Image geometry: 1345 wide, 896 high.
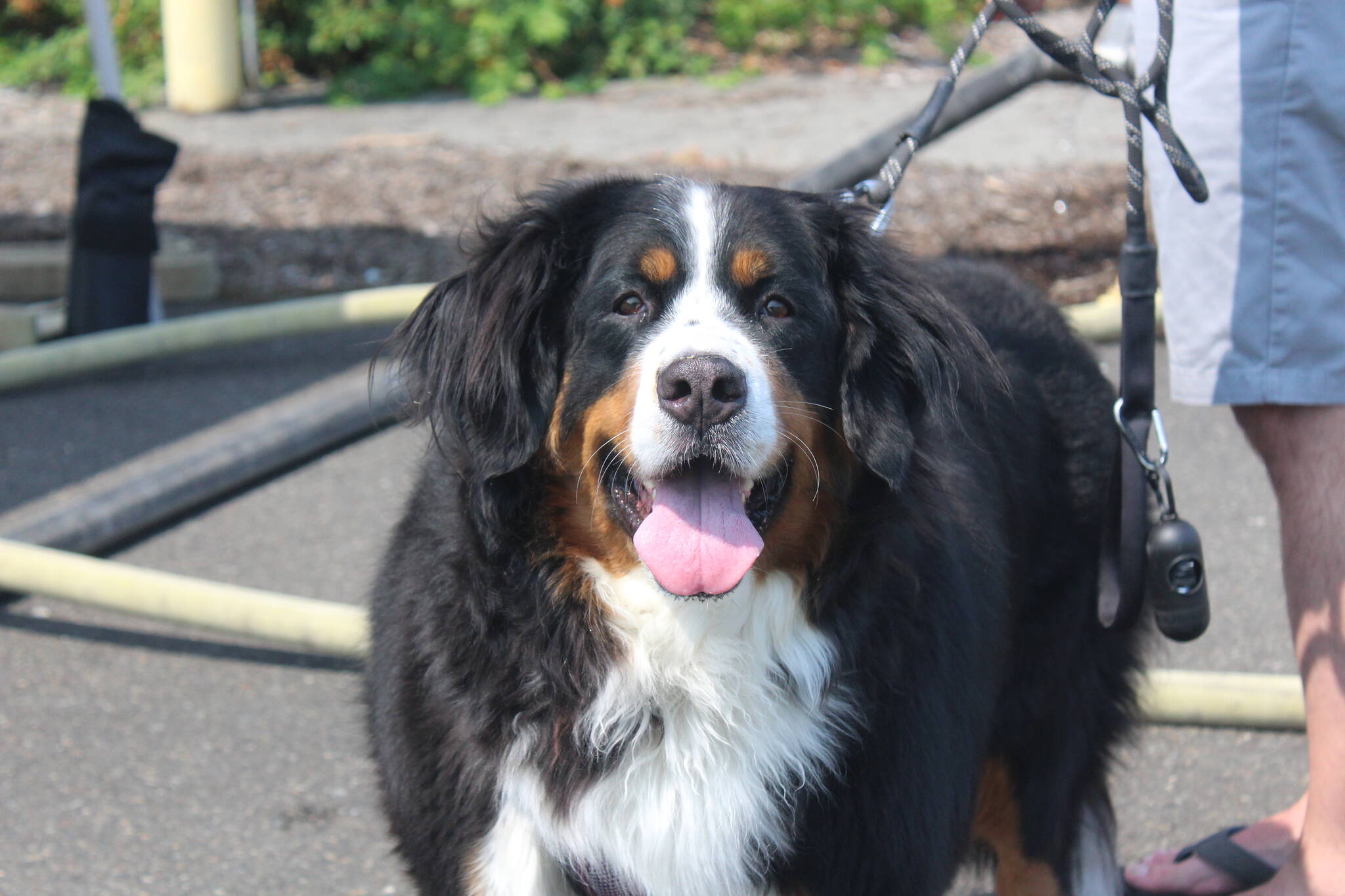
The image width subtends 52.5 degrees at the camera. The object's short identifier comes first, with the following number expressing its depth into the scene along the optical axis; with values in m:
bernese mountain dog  2.11
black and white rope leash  2.39
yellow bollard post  9.64
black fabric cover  5.50
